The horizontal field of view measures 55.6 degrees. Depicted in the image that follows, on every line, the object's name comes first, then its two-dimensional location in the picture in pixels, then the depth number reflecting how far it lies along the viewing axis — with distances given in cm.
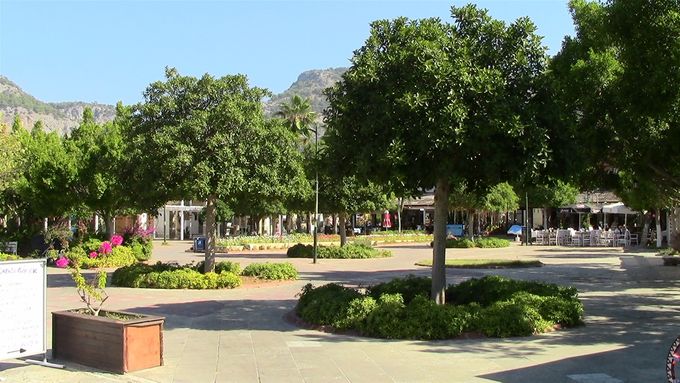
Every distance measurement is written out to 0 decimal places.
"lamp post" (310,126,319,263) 2767
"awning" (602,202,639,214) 4006
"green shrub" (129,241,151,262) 2827
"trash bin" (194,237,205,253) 3816
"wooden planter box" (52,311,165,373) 772
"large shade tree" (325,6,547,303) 982
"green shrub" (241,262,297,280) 1952
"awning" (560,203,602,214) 4780
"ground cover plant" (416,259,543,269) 2422
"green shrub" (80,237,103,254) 2630
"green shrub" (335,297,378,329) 1048
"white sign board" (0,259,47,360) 771
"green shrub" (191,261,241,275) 1922
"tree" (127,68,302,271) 1617
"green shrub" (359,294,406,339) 1005
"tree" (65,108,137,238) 2461
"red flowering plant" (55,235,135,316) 1727
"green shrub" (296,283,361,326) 1080
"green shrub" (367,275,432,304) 1195
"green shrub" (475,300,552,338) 993
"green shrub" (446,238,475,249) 3897
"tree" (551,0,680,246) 1014
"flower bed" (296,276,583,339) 997
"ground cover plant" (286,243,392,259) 3168
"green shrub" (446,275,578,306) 1147
